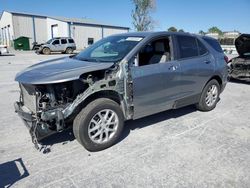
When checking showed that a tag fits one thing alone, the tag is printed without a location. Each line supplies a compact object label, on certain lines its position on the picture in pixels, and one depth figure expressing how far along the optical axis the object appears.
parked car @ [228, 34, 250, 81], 7.23
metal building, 33.43
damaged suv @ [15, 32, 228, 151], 2.71
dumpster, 29.32
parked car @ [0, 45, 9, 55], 18.91
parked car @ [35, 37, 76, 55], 21.70
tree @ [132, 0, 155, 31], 38.21
